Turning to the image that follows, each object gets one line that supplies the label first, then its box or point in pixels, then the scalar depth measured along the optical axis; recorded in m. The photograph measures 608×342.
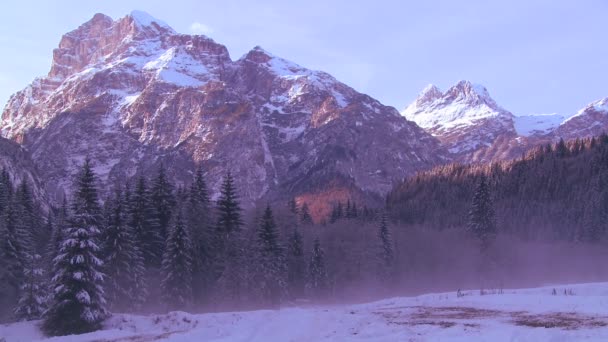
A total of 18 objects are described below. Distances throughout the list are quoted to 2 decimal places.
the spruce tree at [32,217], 65.50
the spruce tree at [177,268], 48.78
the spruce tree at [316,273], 76.44
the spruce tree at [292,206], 103.36
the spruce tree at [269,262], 59.62
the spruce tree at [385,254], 86.50
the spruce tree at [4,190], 62.91
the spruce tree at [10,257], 44.72
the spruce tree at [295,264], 74.94
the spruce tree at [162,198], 56.88
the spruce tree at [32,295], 41.06
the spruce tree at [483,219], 84.12
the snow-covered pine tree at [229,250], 54.94
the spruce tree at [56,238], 49.25
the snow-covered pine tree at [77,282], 34.56
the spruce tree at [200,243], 53.56
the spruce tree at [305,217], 105.31
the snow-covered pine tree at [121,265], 45.78
